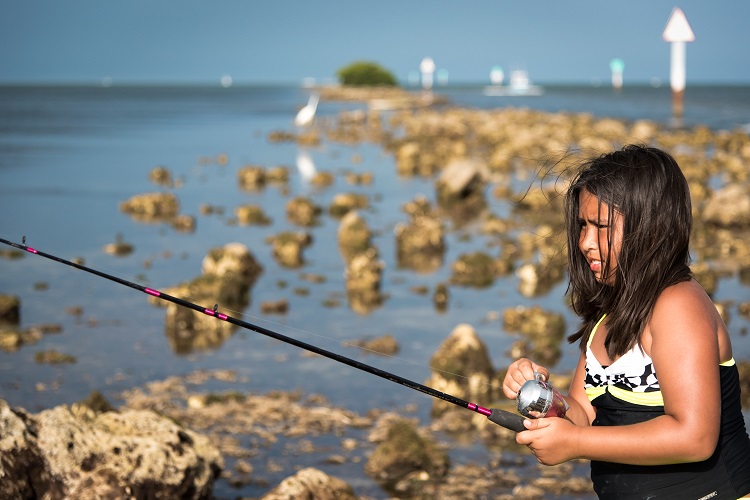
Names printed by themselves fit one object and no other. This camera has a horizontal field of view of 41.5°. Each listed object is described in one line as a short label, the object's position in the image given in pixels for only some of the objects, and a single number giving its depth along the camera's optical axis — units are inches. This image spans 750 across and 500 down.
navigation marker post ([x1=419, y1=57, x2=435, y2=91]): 4378.0
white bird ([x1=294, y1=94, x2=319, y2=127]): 1776.6
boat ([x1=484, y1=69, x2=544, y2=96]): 7558.1
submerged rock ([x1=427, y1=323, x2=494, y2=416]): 311.6
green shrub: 4328.2
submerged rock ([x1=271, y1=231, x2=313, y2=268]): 530.3
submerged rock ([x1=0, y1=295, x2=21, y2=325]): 400.5
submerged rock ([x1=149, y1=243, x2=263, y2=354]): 379.9
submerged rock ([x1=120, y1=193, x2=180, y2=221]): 713.6
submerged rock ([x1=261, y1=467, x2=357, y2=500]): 211.3
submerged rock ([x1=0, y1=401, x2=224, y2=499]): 194.2
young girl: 103.0
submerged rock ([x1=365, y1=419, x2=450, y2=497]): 249.9
